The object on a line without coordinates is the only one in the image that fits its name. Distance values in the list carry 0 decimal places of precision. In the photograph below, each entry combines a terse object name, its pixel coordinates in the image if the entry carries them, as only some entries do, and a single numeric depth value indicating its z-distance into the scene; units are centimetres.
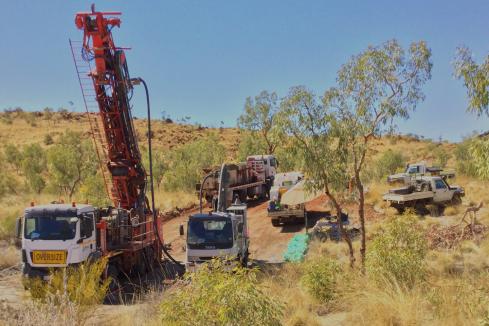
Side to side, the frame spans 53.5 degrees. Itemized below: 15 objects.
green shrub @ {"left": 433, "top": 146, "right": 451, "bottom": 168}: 4611
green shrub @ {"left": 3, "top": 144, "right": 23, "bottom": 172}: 4920
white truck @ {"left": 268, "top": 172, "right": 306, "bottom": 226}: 2282
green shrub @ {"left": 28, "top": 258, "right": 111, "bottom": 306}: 884
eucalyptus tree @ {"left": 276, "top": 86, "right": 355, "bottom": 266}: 1300
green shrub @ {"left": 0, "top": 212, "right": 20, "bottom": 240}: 2164
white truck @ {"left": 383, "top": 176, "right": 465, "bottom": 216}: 2300
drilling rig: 1255
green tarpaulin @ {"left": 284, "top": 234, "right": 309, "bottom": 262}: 1728
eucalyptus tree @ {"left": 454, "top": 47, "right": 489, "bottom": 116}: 774
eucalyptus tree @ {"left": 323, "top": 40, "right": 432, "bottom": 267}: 1234
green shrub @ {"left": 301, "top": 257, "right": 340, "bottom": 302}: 1036
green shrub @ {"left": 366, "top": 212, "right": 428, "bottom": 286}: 1030
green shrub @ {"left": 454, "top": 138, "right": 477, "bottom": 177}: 3191
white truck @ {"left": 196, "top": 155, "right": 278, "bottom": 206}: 2756
